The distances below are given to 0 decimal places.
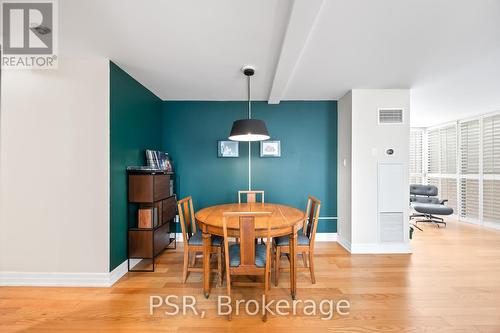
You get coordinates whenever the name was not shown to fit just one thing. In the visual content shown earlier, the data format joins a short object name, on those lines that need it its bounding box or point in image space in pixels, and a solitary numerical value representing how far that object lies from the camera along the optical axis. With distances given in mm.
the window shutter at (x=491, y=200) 4731
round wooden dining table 2088
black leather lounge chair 5001
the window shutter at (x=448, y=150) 5700
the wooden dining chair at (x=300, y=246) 2473
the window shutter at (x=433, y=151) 6238
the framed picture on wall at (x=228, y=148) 4051
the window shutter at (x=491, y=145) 4719
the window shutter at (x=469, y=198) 5168
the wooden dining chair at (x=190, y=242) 2465
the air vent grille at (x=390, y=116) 3467
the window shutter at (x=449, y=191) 5729
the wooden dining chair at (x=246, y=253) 1882
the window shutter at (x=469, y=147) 5160
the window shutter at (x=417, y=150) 6637
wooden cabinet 2820
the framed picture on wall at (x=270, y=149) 4047
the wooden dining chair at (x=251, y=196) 3549
